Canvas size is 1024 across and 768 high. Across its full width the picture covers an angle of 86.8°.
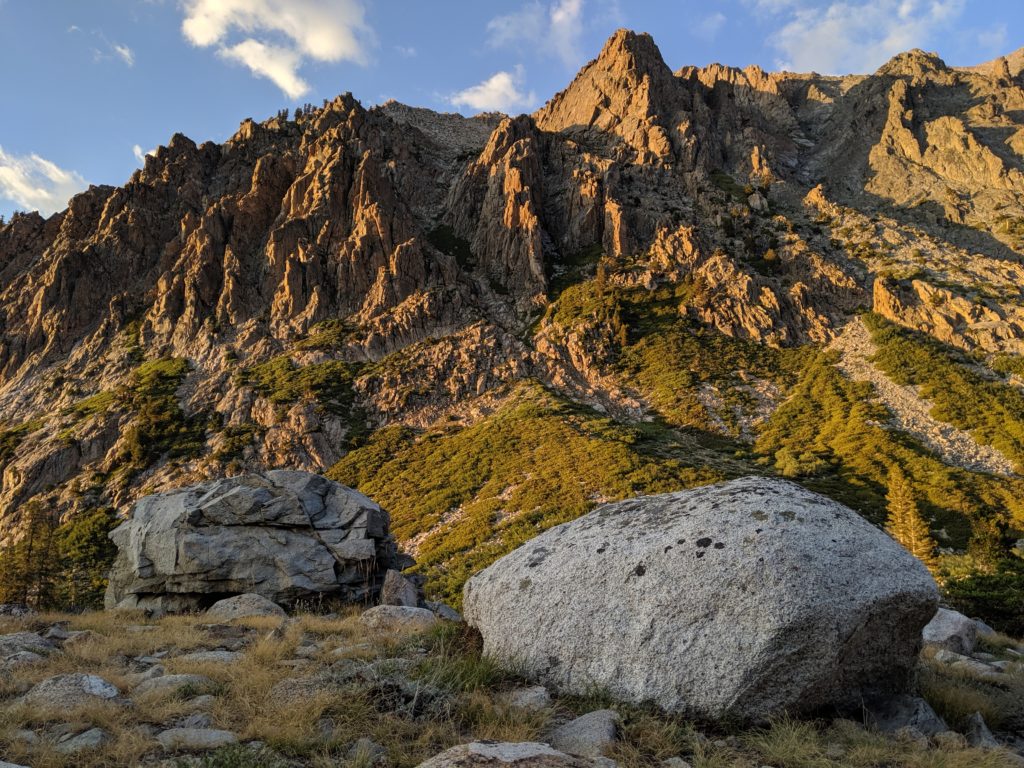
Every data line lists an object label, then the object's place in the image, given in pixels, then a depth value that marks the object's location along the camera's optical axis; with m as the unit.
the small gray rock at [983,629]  16.62
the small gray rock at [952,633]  13.38
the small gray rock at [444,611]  16.12
